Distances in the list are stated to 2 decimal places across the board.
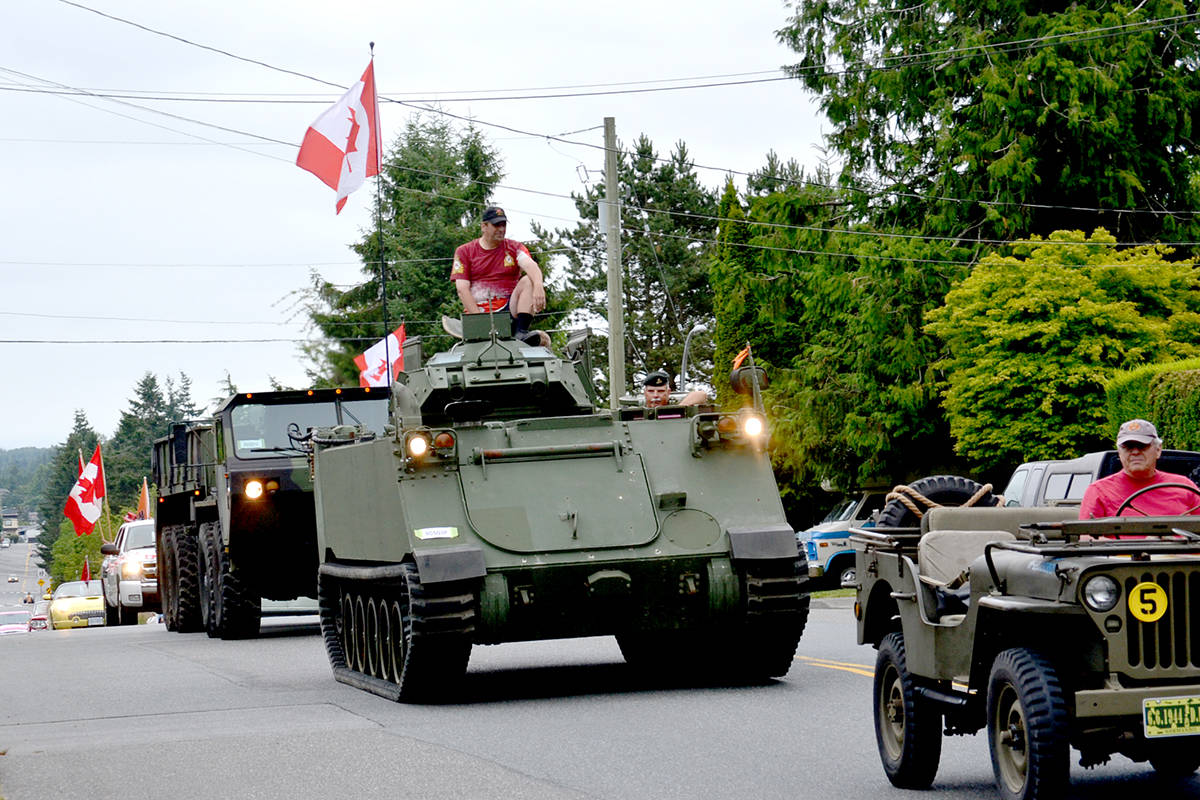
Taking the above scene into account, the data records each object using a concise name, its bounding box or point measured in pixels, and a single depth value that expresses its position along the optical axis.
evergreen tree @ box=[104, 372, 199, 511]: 148.12
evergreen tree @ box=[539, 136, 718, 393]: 74.88
